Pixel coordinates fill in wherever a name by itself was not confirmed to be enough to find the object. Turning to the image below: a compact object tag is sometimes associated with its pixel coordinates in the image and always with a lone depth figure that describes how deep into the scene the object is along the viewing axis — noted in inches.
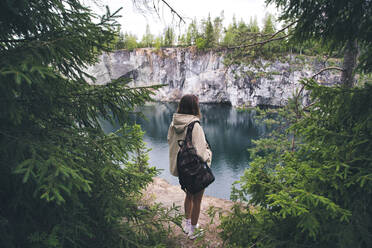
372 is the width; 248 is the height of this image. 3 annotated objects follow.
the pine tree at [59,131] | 45.2
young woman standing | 88.0
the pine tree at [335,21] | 54.6
